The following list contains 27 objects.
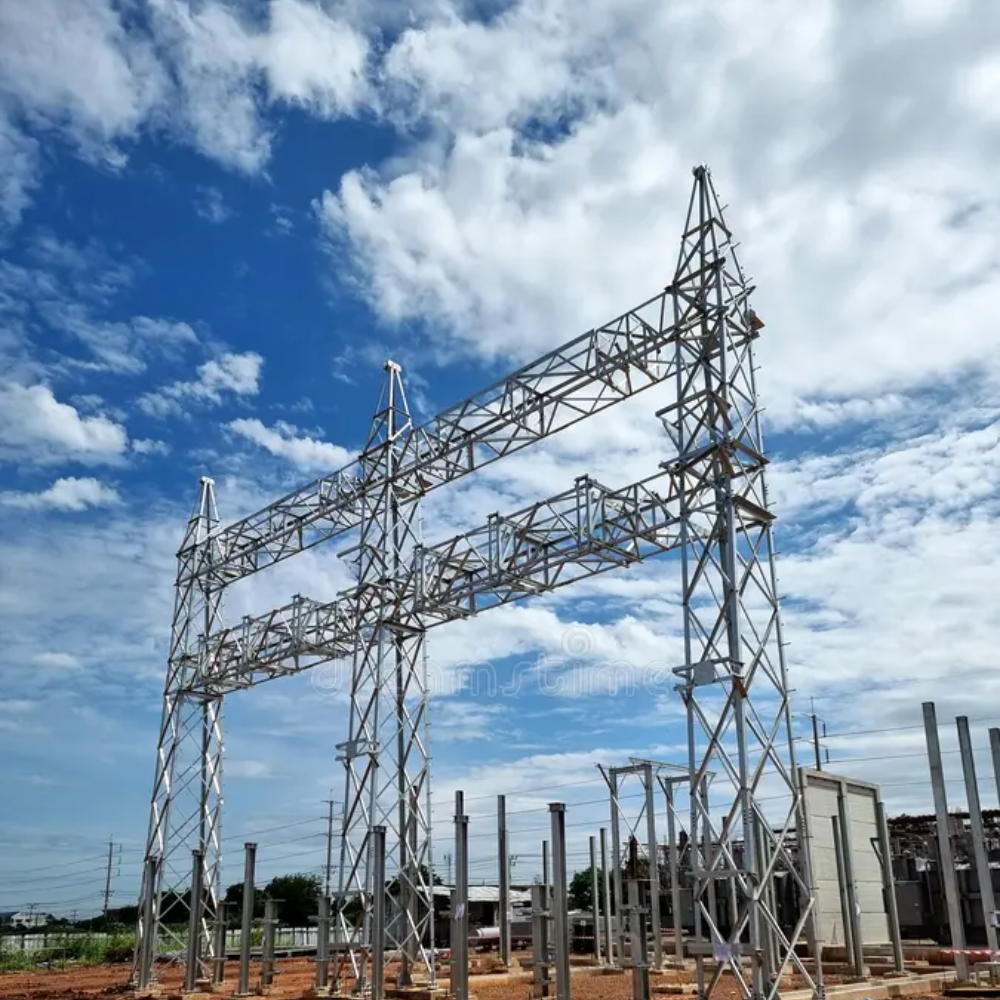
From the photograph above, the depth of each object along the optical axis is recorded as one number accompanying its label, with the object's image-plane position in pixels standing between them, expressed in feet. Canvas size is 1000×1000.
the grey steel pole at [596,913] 77.51
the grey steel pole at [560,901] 39.63
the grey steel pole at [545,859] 86.74
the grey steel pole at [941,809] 50.24
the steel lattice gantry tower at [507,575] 46.42
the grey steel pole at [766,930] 43.80
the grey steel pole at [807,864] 45.50
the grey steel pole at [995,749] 48.47
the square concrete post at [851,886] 54.70
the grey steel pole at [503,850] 62.28
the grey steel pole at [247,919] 64.44
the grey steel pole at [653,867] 64.75
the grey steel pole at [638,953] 40.75
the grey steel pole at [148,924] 78.12
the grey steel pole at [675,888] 64.46
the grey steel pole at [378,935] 54.80
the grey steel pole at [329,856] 66.49
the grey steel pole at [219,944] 71.36
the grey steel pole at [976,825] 46.60
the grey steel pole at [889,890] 57.83
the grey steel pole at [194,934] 68.74
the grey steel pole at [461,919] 44.68
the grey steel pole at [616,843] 57.88
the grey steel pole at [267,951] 67.21
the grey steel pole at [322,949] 63.82
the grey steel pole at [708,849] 45.42
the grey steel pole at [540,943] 52.44
